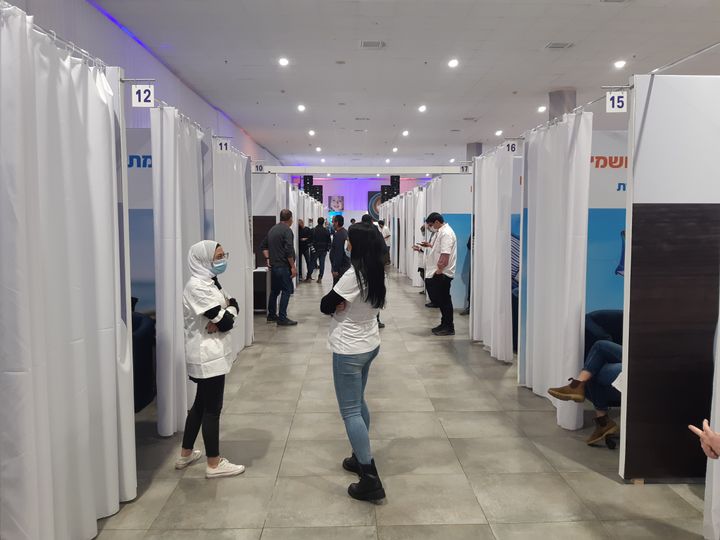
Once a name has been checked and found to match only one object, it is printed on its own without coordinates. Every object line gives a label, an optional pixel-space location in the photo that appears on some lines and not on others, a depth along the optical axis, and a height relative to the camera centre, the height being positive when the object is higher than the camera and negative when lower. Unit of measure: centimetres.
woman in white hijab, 289 -51
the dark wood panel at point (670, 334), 292 -52
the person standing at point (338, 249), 756 -15
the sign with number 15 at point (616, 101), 306 +76
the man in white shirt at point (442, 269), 685 -39
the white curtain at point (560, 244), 381 -5
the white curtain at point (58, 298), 198 -24
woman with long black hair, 272 -47
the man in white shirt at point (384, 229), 1468 +25
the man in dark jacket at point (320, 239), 1275 -1
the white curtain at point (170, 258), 359 -13
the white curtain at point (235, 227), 514 +12
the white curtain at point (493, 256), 548 -19
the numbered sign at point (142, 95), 313 +82
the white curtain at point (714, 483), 245 -112
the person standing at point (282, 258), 747 -26
